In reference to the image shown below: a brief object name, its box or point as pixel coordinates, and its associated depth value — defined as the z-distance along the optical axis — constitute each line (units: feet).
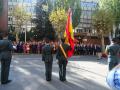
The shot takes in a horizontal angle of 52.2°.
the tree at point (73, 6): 59.38
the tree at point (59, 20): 52.98
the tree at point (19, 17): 61.95
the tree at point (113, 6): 52.88
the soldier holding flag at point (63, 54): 15.27
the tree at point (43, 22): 61.41
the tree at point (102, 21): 50.95
